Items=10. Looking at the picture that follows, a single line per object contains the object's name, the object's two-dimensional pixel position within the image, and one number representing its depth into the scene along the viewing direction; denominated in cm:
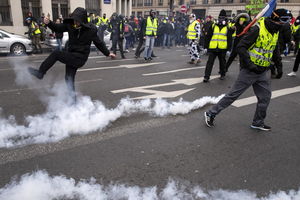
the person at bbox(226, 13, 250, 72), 941
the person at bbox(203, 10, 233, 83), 753
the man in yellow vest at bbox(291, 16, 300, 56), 1315
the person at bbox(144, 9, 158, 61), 1149
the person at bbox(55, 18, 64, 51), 1361
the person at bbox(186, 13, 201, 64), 1080
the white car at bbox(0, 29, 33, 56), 1219
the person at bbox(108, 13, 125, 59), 1267
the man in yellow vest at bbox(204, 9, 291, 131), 383
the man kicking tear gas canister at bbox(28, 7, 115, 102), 436
